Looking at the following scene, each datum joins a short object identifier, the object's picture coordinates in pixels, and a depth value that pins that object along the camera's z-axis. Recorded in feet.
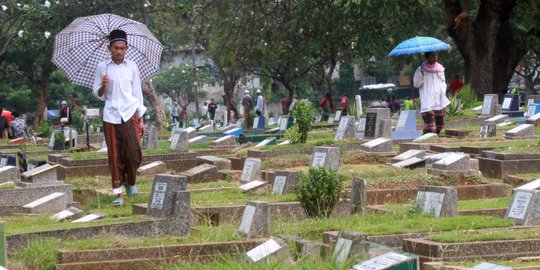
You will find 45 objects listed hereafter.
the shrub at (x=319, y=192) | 35.45
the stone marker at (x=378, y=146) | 52.65
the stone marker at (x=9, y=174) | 47.21
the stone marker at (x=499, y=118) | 65.72
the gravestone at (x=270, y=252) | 26.71
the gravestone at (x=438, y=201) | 32.76
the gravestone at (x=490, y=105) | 75.15
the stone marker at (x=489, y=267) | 22.86
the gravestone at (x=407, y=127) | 62.23
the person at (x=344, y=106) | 119.25
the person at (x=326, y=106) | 126.21
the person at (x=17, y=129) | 102.47
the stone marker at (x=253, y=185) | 41.25
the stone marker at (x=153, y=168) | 52.24
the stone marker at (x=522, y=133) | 54.13
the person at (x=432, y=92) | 61.26
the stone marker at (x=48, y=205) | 38.75
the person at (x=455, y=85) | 93.33
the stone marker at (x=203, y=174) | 48.06
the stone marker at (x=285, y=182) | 39.75
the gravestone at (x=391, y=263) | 23.39
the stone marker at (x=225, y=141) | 66.24
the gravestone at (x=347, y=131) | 59.88
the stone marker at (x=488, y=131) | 56.90
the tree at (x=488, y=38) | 94.38
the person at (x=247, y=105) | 129.49
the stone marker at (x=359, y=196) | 35.14
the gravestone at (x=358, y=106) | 93.73
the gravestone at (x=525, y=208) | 30.91
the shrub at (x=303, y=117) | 58.85
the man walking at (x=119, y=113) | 39.24
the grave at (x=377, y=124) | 57.62
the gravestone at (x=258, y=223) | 29.99
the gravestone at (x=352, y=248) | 25.81
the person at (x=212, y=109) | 164.86
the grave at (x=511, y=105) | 80.69
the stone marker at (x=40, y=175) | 42.91
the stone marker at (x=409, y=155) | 48.34
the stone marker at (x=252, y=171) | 45.57
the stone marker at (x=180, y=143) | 59.47
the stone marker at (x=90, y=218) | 33.94
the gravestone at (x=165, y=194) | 31.76
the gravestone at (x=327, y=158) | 41.91
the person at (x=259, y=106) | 130.11
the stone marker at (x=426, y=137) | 55.62
